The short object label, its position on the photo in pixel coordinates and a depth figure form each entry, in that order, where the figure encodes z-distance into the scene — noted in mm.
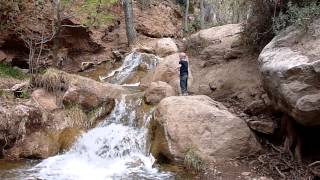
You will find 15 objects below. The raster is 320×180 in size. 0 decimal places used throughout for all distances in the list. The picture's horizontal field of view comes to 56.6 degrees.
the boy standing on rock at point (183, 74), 8763
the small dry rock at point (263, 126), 7063
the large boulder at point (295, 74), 5489
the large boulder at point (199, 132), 6806
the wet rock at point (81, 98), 8429
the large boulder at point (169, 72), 9657
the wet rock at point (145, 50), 12240
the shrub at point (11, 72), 10267
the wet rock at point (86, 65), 12021
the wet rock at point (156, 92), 8391
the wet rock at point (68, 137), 7595
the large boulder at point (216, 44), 10004
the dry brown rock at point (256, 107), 7414
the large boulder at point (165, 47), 12207
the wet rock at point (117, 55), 12306
